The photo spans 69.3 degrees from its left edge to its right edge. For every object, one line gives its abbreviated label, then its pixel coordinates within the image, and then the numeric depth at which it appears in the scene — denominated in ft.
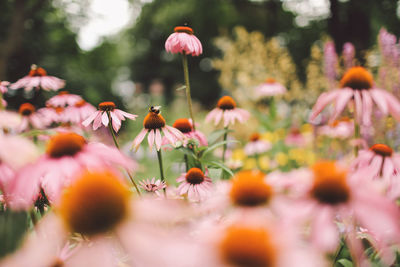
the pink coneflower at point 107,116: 2.78
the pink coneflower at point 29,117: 4.33
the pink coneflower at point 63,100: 4.36
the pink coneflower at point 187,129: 3.48
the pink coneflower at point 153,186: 2.87
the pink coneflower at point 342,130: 6.87
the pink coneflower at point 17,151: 1.18
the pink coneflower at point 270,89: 8.25
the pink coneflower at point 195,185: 2.68
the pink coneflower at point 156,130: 2.79
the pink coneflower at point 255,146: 7.58
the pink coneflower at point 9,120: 1.43
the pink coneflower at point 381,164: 1.93
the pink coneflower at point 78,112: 4.19
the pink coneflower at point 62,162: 1.35
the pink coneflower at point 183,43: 3.33
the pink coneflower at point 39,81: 4.21
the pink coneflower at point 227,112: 4.02
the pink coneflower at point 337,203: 1.16
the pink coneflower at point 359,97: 1.89
